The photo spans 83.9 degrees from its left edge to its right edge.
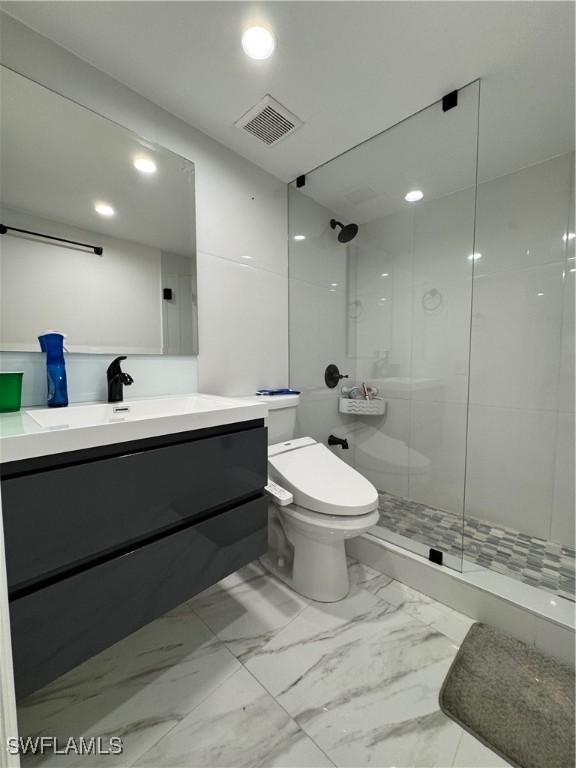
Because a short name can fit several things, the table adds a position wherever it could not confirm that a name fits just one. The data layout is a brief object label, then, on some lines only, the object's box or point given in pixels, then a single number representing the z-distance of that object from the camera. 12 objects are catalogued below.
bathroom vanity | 0.63
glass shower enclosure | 1.60
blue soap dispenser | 1.03
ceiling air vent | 1.33
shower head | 2.00
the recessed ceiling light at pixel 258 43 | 1.04
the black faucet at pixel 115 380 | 1.17
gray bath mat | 0.83
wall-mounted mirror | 1.02
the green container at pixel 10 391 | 0.92
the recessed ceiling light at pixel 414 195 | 1.79
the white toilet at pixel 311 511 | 1.20
